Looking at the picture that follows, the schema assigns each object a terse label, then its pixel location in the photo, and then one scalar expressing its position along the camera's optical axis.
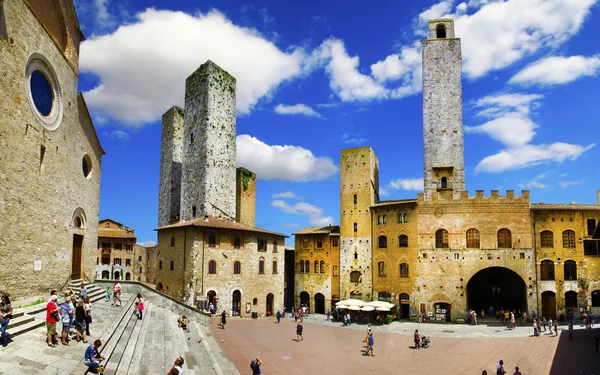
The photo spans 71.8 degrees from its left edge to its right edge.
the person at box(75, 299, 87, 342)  13.45
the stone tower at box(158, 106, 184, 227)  47.28
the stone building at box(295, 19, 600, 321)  35.44
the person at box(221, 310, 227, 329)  28.98
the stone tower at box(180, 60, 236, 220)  40.03
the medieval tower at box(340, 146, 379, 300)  41.59
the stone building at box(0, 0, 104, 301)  14.90
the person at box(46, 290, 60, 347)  12.02
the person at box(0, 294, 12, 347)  11.40
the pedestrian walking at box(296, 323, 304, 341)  26.67
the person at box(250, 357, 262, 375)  15.27
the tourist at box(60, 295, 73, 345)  12.65
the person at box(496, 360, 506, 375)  17.94
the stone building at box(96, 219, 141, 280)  54.69
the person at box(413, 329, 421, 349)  25.54
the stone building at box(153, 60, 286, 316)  34.44
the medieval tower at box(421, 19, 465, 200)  40.75
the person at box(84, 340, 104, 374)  11.20
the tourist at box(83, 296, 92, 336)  14.41
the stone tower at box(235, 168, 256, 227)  45.34
